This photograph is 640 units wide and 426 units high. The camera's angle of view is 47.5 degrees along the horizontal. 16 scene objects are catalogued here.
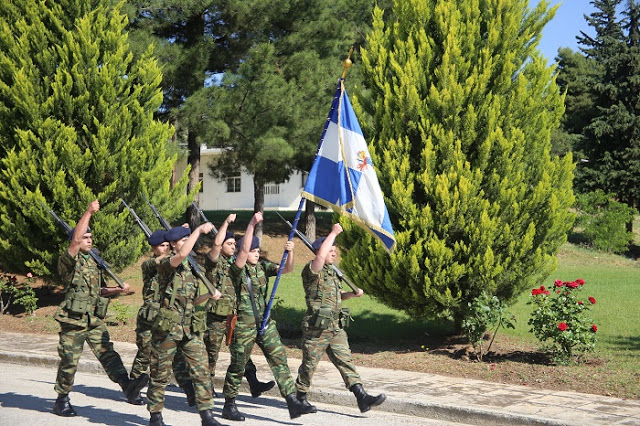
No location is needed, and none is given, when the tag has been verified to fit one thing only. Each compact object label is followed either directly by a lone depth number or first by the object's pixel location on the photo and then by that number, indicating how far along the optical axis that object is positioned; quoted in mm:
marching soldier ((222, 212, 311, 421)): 7258
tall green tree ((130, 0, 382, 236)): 21625
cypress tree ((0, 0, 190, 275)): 13703
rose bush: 9406
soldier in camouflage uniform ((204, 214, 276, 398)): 7594
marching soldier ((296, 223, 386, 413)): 7180
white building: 45188
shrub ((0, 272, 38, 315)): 14672
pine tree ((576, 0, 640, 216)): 31828
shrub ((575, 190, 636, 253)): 27797
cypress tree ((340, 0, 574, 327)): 10070
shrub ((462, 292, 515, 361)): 9836
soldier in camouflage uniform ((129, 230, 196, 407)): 6859
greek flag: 8227
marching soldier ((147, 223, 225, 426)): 6621
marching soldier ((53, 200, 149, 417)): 7469
